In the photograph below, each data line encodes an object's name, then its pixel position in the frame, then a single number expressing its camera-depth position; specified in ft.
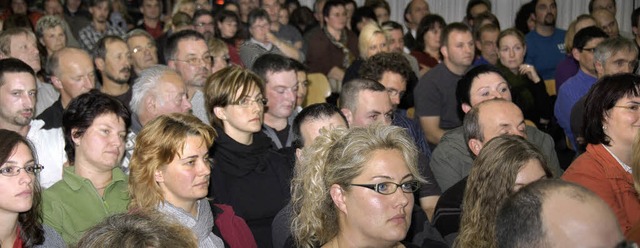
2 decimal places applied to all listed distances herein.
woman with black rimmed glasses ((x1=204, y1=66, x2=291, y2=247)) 13.14
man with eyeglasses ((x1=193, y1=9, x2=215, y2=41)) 26.27
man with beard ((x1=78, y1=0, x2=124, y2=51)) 27.71
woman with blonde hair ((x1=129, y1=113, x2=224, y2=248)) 11.12
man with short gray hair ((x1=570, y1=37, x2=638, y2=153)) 19.10
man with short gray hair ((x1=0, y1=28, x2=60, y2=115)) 19.70
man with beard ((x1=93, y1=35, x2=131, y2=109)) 19.79
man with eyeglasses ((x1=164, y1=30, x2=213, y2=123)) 19.57
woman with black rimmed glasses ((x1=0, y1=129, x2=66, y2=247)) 9.92
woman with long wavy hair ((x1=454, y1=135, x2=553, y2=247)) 9.53
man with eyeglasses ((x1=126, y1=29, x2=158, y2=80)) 22.02
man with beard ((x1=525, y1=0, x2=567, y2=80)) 28.81
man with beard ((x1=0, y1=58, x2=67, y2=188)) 14.44
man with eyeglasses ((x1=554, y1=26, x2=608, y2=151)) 19.75
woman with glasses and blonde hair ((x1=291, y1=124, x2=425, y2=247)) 8.86
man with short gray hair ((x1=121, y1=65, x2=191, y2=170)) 15.98
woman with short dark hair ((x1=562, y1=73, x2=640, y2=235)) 11.50
